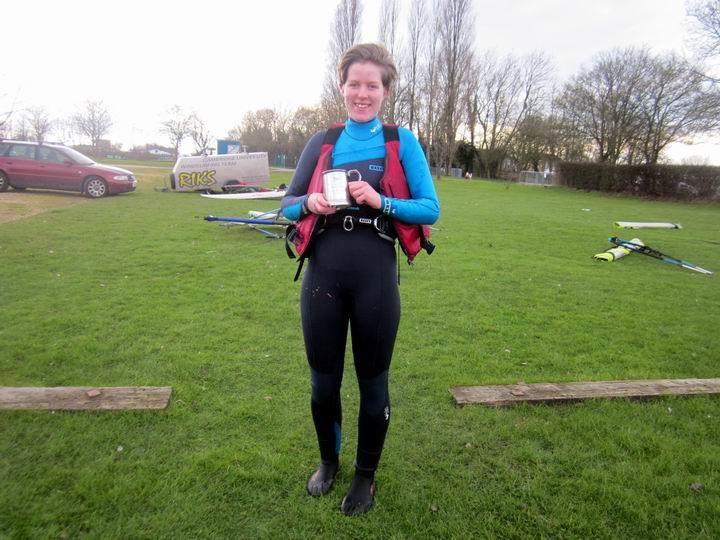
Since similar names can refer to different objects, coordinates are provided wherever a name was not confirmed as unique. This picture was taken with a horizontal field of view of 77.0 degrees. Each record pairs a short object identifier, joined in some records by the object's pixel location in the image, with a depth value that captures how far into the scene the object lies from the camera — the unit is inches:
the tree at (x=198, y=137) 2218.3
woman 83.9
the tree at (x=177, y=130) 2182.6
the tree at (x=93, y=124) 2261.3
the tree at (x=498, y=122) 1919.3
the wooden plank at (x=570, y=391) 136.8
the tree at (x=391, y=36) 1374.8
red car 600.1
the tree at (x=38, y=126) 1843.0
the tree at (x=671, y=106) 1050.7
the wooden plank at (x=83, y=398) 121.9
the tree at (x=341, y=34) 1312.7
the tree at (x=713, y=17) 932.6
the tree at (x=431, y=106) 1425.9
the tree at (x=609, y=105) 1283.2
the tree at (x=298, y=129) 2031.3
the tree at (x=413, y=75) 1457.9
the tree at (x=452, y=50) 1389.0
